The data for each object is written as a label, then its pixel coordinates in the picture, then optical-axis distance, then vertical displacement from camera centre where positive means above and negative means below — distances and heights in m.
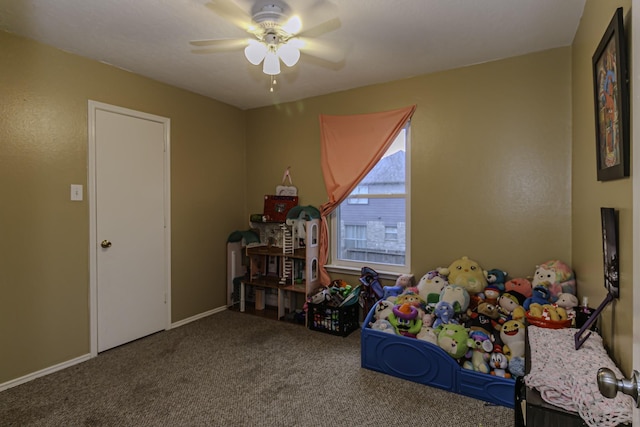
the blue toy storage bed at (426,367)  2.10 -1.04
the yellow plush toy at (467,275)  2.70 -0.50
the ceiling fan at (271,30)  2.00 +1.20
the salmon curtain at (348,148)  3.24 +0.66
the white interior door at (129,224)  2.82 -0.08
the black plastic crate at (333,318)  3.18 -0.99
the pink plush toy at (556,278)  2.33 -0.46
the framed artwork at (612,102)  1.22 +0.44
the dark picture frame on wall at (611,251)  1.31 -0.15
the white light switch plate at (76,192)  2.64 +0.19
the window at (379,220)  3.30 -0.06
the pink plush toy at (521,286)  2.56 -0.56
